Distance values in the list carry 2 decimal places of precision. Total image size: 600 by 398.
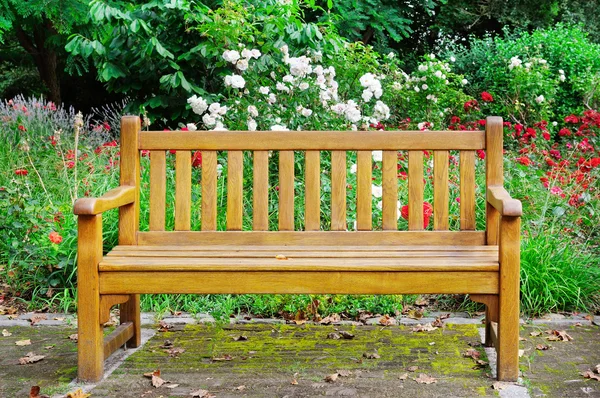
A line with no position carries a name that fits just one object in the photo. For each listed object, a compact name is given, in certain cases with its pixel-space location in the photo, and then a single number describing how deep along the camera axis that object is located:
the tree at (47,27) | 7.28
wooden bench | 3.09
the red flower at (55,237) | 4.29
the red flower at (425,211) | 4.04
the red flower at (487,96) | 6.26
